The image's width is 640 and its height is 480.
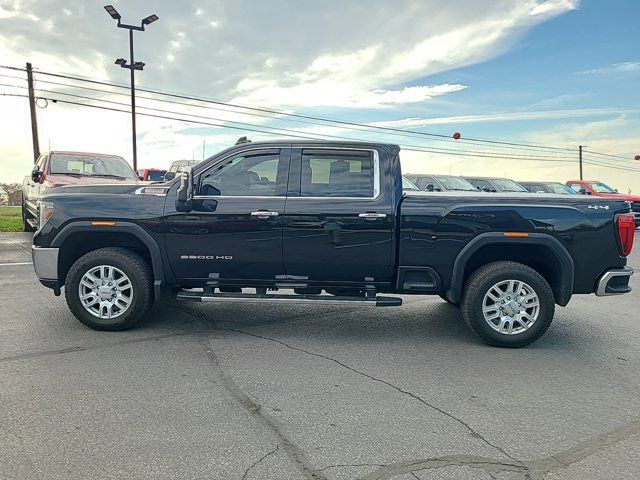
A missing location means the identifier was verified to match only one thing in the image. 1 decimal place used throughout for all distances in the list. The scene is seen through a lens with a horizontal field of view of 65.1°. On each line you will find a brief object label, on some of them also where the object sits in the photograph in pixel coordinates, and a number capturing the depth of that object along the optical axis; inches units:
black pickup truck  194.7
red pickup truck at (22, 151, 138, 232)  432.1
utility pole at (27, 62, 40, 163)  924.6
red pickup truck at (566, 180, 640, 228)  779.8
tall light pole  819.6
